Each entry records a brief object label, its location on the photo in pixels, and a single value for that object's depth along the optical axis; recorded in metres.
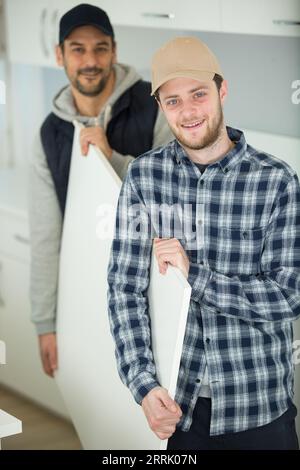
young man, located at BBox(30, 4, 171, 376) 2.25
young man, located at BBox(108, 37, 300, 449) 1.92
